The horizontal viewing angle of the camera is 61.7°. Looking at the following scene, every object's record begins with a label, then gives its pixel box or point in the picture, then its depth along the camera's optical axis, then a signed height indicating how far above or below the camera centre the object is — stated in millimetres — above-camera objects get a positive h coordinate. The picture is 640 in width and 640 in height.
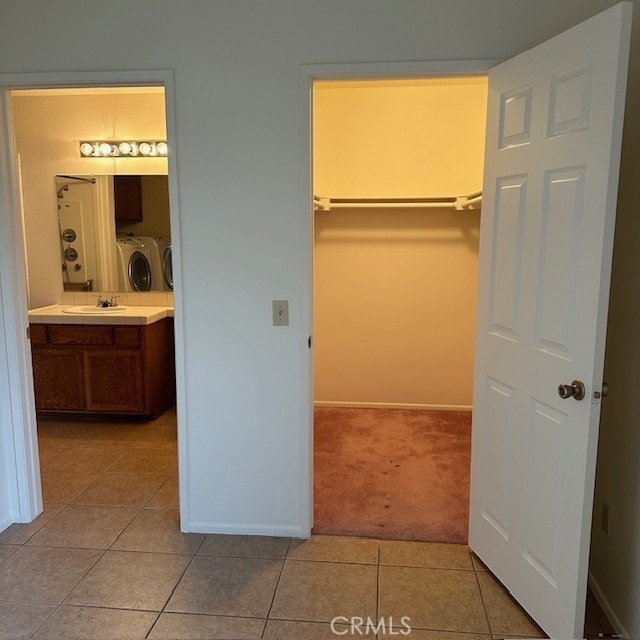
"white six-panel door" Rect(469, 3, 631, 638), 1573 -159
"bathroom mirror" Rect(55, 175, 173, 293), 4191 +141
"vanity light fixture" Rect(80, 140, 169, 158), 4180 +793
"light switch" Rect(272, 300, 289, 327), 2314 -262
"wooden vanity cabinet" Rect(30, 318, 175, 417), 3803 -846
